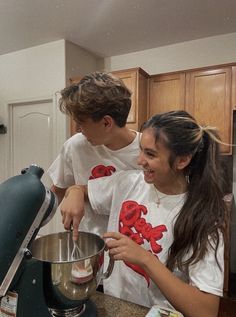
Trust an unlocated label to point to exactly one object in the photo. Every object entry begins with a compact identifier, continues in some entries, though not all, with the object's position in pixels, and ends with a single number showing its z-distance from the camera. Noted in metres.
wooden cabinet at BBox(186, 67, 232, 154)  2.42
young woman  0.67
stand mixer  0.53
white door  3.03
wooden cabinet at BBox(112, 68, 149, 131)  2.59
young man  0.99
